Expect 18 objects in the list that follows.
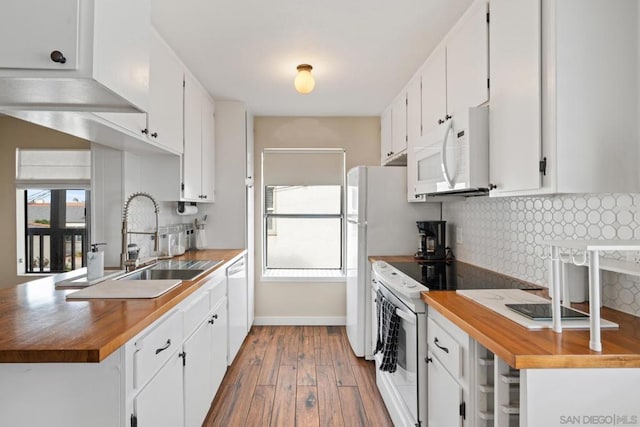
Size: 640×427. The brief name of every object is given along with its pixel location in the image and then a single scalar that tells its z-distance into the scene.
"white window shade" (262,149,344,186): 4.32
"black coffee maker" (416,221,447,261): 2.98
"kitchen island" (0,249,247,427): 1.11
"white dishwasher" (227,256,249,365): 3.00
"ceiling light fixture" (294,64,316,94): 2.68
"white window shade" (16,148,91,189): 1.87
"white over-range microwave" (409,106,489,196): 1.82
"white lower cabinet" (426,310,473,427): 1.40
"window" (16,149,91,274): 1.87
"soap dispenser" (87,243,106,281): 1.93
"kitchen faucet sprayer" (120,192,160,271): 2.26
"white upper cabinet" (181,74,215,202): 2.84
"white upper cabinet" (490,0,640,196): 1.35
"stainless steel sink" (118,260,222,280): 2.22
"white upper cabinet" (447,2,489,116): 1.82
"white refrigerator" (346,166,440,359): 3.23
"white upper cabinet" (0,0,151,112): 1.06
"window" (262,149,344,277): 4.33
